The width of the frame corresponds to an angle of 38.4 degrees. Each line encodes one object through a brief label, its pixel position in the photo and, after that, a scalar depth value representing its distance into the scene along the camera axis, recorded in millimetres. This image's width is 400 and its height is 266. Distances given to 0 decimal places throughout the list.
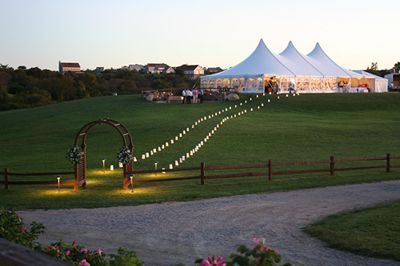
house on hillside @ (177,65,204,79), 176225
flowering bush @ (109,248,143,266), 5312
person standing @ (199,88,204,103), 52534
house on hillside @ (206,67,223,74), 171075
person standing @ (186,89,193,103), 52322
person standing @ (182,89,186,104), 52500
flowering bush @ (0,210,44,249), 6938
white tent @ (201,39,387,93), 54906
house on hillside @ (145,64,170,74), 194938
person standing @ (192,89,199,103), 52603
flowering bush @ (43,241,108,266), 6241
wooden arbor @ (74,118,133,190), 19031
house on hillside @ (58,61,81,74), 180750
